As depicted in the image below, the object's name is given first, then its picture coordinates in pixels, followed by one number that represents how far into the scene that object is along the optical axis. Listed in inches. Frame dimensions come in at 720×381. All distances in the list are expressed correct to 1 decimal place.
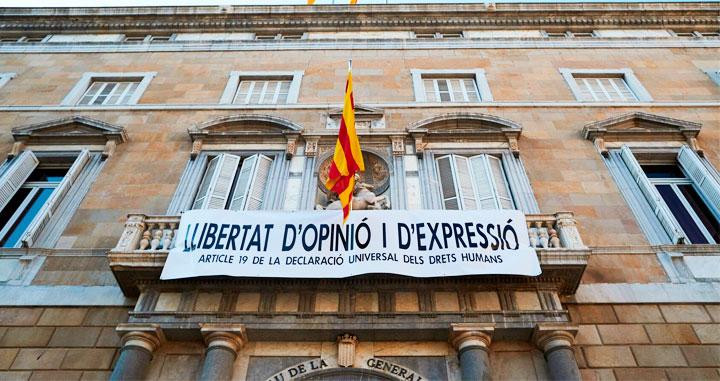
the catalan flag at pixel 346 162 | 398.3
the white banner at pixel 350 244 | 353.4
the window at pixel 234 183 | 460.8
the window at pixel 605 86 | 589.0
